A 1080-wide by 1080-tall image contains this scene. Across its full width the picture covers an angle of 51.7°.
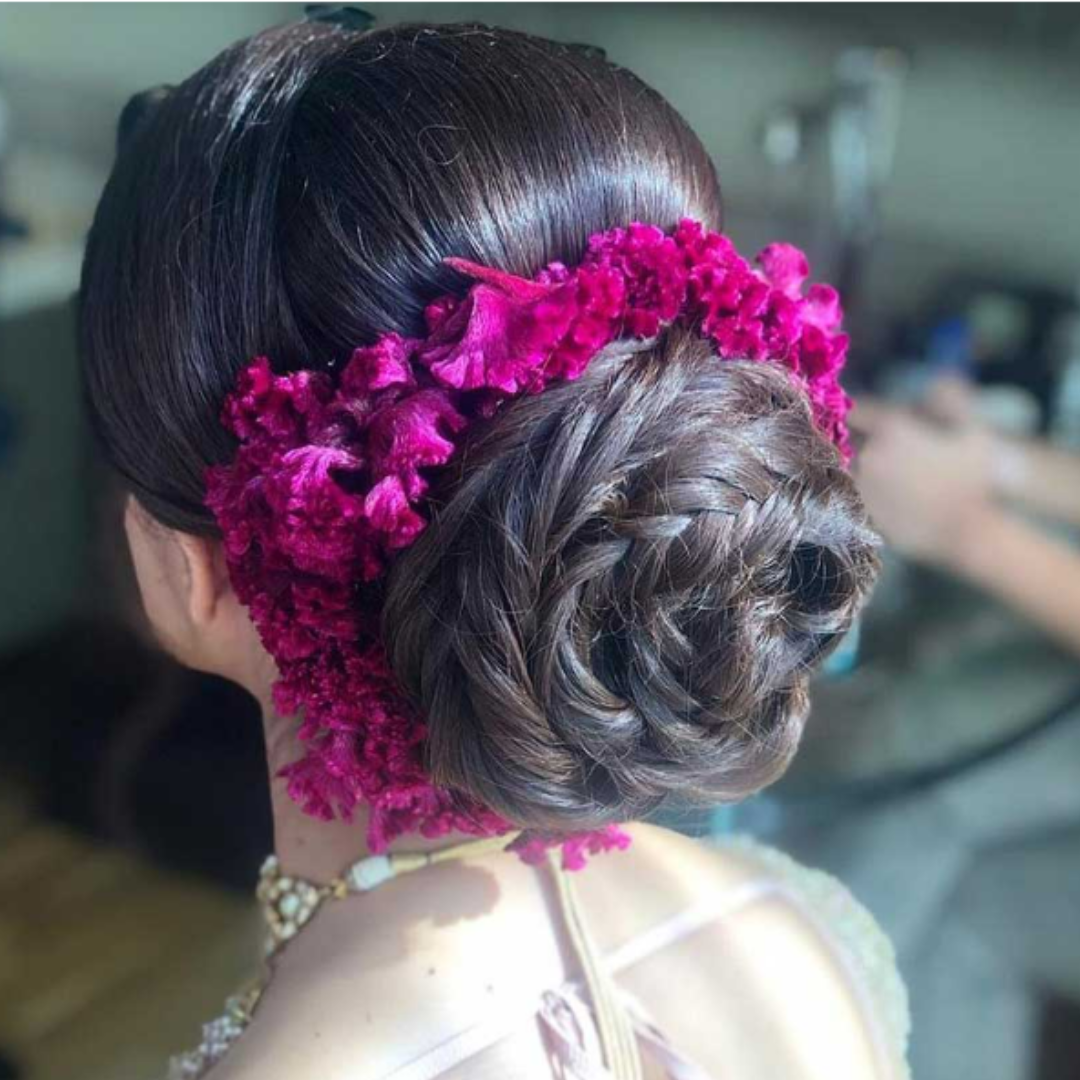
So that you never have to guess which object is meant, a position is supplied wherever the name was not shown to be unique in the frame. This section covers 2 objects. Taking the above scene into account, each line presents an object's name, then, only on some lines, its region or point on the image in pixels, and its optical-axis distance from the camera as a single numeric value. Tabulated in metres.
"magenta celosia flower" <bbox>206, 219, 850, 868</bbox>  0.43
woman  0.43
